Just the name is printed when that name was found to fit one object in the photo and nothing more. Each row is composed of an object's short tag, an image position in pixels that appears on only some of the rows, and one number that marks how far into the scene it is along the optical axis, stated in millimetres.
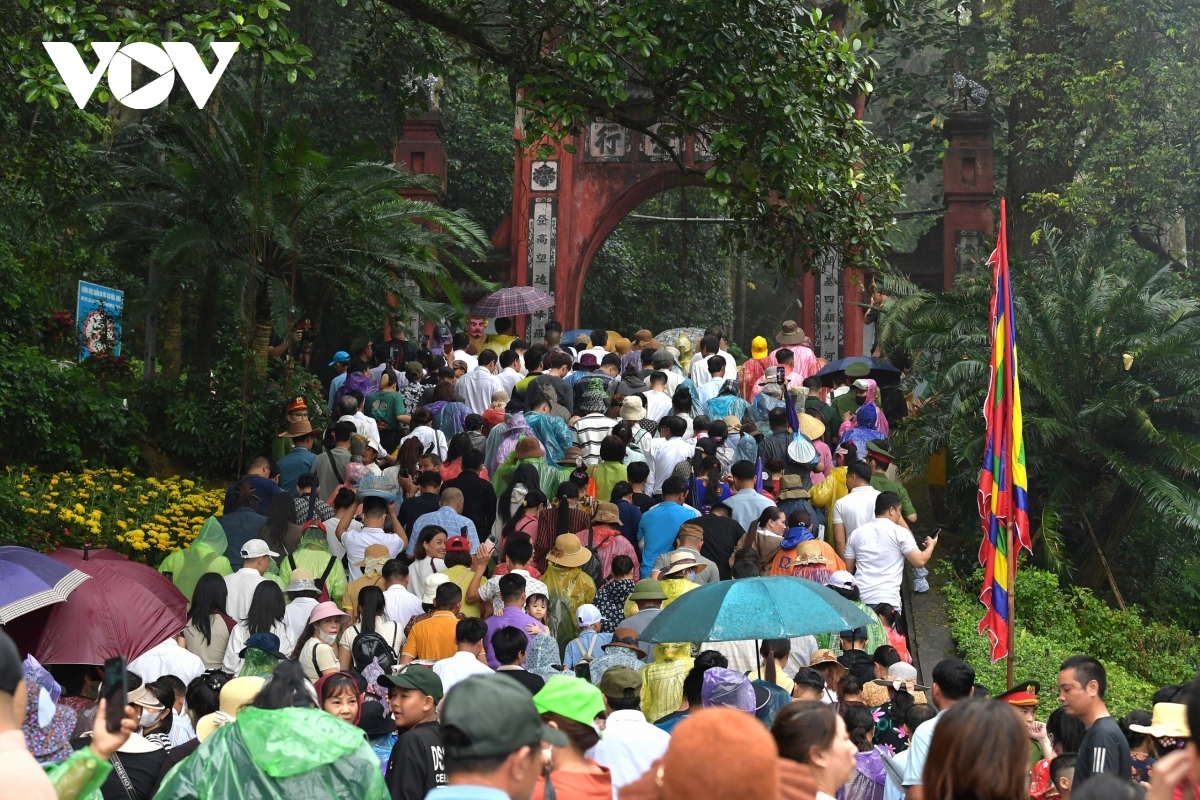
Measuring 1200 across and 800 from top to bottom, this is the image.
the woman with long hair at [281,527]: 11000
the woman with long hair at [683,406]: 14023
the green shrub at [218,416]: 16000
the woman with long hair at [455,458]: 12914
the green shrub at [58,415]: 14477
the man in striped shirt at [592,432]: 13377
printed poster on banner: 15945
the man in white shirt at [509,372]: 15328
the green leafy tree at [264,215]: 15609
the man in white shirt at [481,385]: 15133
